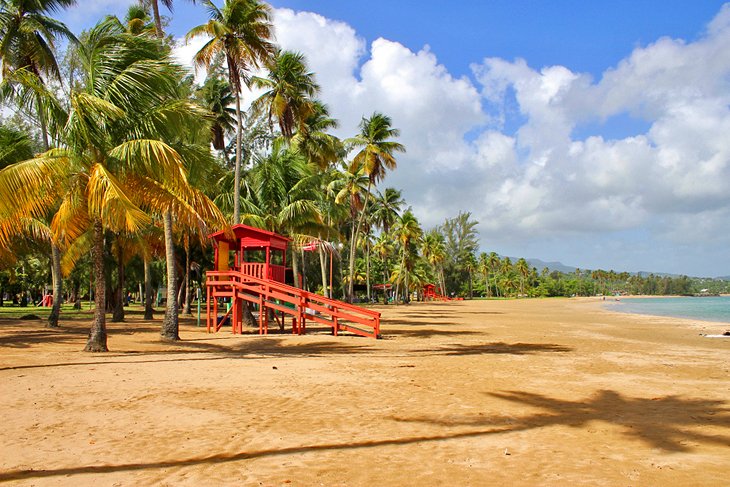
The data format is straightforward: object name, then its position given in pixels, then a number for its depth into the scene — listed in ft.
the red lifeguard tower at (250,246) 62.49
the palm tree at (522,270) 406.82
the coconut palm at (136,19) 70.38
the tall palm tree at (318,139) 100.95
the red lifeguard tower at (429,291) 276.00
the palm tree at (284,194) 76.13
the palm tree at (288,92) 81.10
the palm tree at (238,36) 63.05
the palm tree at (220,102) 98.89
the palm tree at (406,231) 198.08
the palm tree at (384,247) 247.68
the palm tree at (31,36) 58.23
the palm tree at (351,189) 137.39
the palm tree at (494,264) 413.18
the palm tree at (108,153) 33.94
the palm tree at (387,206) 183.52
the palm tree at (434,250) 273.75
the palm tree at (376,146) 117.50
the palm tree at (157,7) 59.38
